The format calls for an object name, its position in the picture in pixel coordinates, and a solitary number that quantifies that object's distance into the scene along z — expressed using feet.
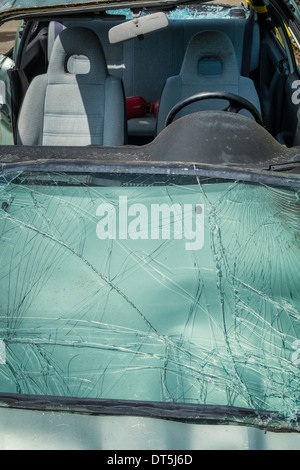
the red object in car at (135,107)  15.94
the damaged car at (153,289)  5.50
